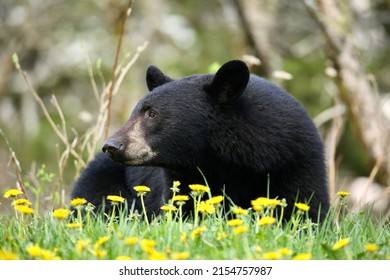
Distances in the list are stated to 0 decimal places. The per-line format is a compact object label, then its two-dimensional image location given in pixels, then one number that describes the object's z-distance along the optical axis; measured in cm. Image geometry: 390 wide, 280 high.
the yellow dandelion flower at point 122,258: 612
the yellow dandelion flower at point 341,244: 617
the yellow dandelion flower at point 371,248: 635
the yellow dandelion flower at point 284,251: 599
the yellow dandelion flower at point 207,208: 720
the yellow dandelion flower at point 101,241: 635
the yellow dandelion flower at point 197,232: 657
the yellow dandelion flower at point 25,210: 682
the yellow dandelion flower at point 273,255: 588
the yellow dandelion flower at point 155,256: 607
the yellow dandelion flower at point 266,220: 647
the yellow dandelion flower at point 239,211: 689
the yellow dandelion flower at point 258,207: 696
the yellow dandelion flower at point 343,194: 805
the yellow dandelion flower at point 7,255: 636
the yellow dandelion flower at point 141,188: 762
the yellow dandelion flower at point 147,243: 616
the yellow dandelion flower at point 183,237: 667
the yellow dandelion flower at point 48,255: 607
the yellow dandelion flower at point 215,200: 714
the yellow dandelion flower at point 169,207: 738
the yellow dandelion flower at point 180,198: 753
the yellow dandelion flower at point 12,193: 784
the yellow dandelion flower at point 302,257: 593
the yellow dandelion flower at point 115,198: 757
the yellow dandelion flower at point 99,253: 595
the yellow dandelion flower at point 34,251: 592
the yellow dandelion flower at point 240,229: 616
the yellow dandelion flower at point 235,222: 648
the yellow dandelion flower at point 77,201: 745
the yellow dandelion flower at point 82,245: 602
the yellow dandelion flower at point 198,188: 752
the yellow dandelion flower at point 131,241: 603
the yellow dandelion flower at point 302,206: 719
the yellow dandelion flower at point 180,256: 600
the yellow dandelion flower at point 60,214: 656
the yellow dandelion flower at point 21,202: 769
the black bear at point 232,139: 965
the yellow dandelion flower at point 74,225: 694
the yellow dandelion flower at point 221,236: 679
